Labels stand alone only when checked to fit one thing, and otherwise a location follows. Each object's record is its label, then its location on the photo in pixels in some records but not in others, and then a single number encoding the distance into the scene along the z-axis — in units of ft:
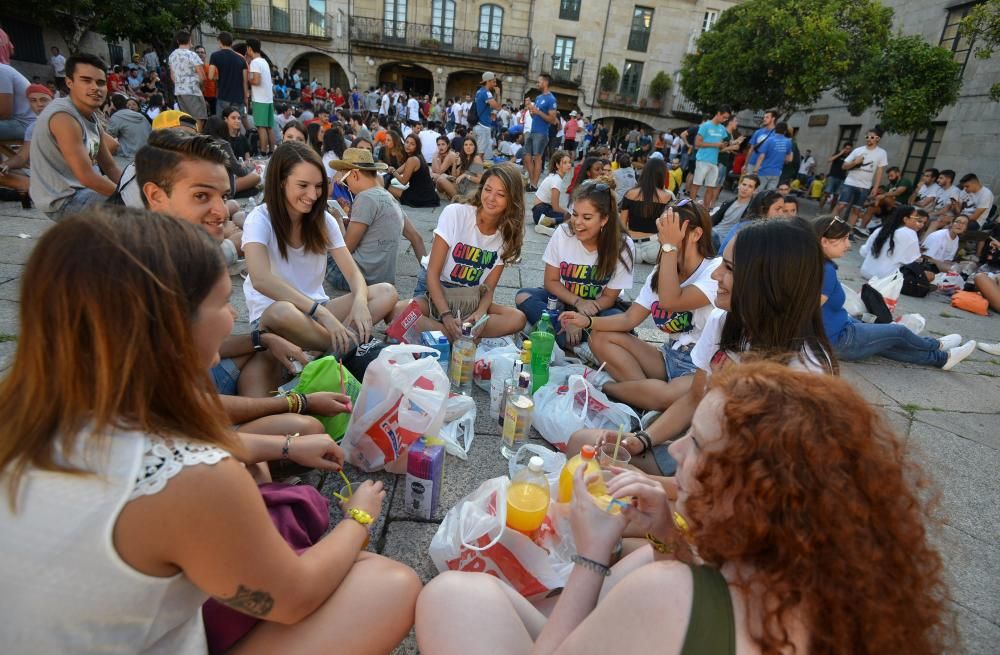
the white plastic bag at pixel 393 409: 7.38
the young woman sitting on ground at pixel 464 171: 29.53
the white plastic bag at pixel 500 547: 5.73
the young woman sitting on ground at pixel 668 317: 10.42
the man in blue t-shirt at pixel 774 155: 31.37
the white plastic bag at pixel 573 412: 9.01
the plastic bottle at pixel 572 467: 6.02
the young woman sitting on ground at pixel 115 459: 2.90
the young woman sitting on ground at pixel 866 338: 12.91
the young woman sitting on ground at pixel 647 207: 21.08
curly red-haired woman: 2.92
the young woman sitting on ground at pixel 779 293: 6.96
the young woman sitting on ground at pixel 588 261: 12.28
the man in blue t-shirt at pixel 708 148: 32.76
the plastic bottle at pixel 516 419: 8.61
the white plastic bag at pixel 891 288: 17.63
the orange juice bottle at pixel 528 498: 6.00
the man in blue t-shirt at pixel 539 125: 33.86
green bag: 7.88
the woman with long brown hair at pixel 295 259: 9.41
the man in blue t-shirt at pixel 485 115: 36.88
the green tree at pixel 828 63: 40.22
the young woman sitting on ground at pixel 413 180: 26.35
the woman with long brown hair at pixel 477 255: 12.13
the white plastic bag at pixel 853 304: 17.31
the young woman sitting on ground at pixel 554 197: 25.09
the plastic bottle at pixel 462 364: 10.26
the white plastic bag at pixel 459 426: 8.62
